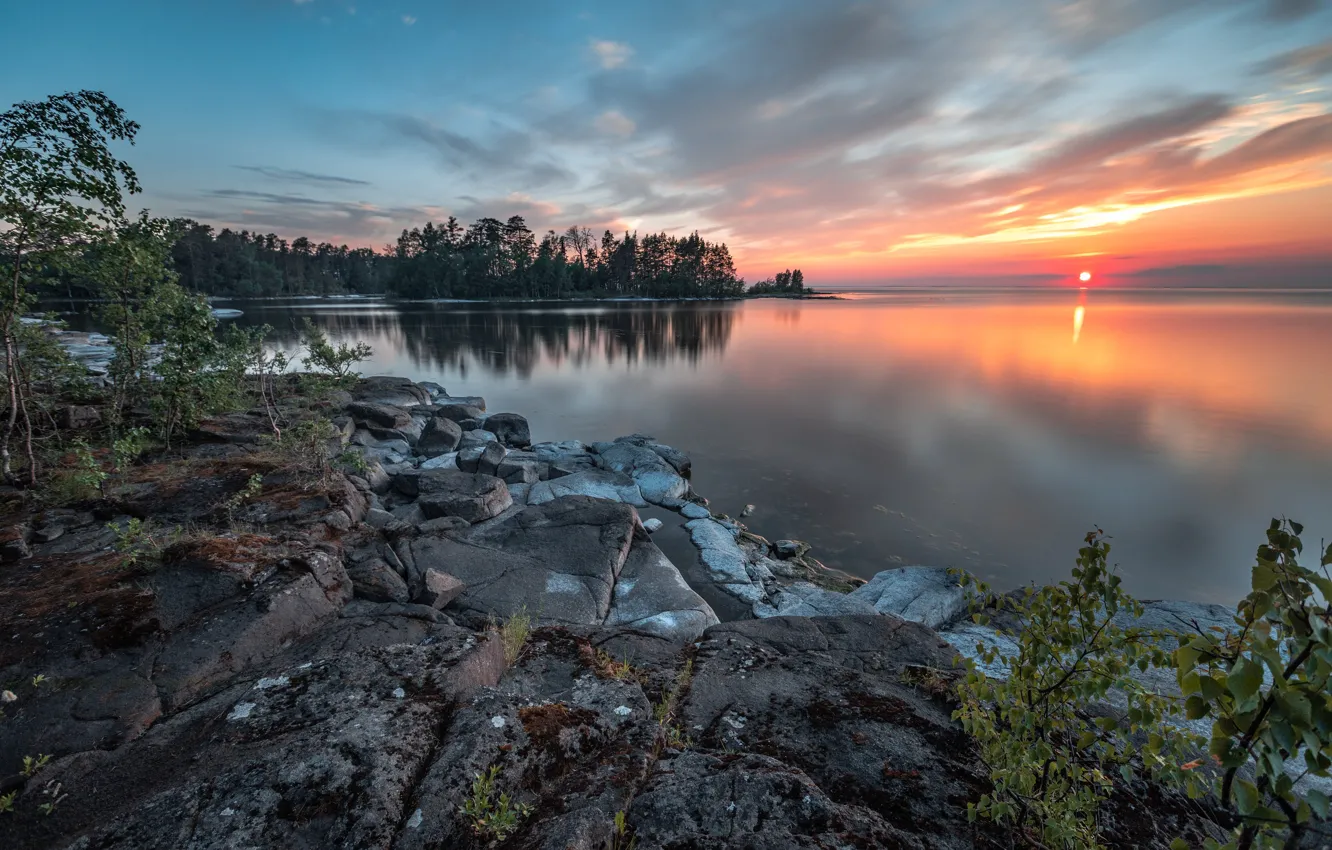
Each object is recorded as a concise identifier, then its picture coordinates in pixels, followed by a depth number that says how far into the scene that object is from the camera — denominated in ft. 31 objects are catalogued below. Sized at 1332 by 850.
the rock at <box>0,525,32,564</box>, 18.86
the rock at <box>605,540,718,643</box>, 23.94
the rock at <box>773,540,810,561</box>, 36.88
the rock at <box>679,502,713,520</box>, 41.19
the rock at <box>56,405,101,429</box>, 31.63
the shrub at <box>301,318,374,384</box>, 54.54
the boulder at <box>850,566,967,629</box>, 25.39
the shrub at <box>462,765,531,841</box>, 8.13
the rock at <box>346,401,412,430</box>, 58.03
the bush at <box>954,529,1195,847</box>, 7.23
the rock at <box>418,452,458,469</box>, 47.70
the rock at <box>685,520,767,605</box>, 30.22
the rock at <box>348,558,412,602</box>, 20.53
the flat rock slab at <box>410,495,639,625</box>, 23.30
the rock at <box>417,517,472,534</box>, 27.50
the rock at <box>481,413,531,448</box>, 62.64
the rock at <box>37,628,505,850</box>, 8.02
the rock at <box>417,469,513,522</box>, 32.50
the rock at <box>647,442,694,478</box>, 53.36
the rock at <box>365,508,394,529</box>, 27.58
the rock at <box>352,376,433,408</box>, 72.38
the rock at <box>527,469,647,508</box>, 40.91
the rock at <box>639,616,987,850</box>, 8.05
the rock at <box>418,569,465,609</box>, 21.28
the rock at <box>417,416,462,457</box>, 53.26
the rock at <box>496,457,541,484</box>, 43.65
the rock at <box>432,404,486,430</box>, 67.56
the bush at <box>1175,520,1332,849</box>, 4.10
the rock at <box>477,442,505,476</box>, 45.60
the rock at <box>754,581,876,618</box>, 27.35
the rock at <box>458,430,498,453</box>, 53.93
